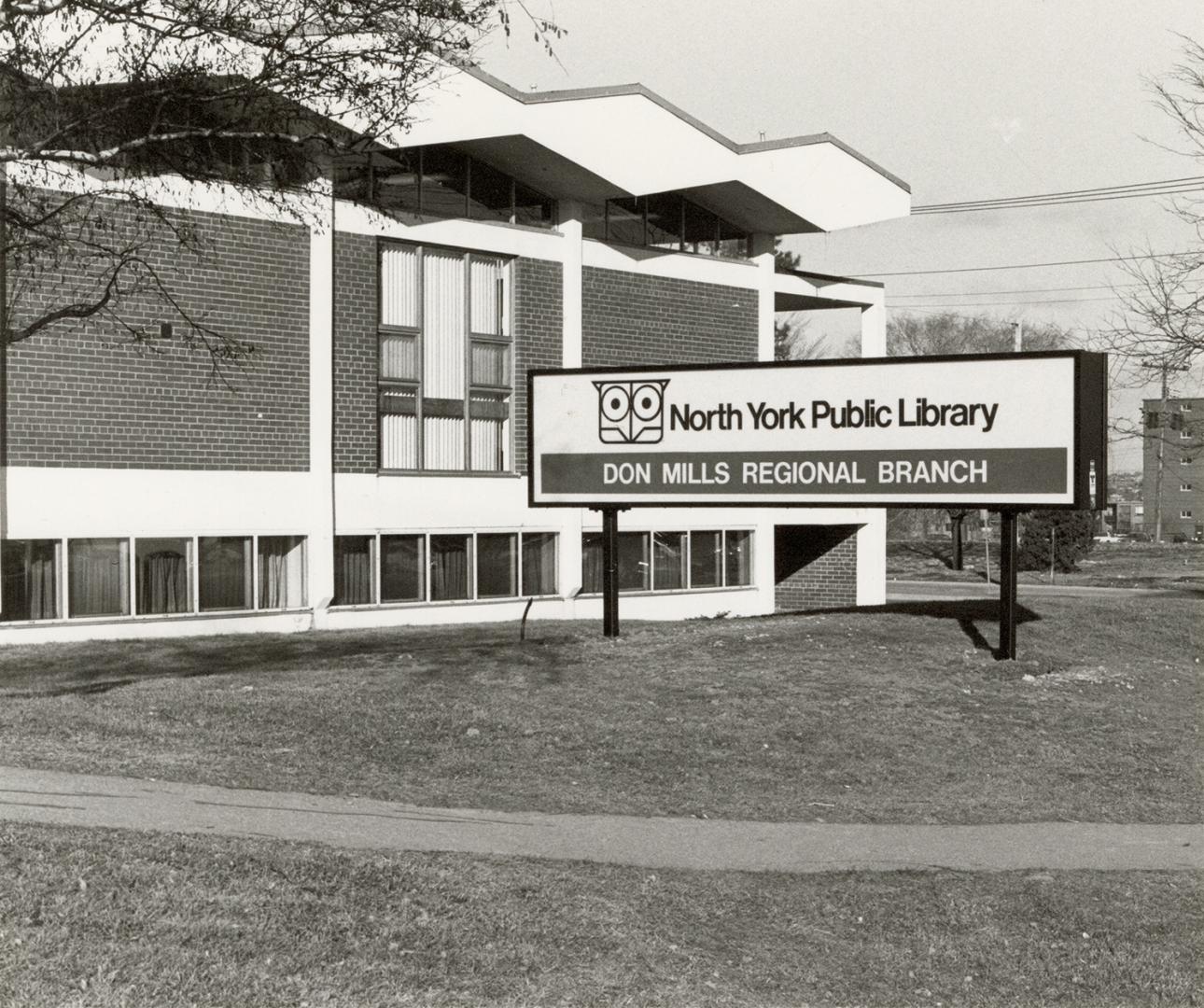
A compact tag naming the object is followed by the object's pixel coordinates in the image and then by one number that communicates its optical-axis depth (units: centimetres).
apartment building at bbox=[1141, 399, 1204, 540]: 9781
